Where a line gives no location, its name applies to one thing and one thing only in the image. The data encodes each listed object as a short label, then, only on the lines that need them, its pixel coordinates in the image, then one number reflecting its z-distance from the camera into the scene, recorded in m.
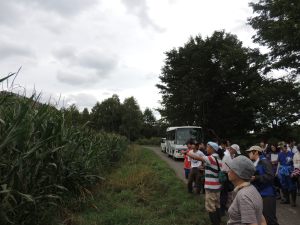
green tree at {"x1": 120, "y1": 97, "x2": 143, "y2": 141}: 45.03
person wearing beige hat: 3.80
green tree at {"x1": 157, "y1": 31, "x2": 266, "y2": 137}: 22.27
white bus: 16.73
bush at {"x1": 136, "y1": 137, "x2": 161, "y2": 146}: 43.78
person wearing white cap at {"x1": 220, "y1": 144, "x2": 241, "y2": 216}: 5.06
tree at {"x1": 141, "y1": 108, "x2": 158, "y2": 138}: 53.09
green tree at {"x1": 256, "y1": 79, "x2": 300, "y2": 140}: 15.66
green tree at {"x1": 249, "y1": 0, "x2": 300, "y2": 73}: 13.39
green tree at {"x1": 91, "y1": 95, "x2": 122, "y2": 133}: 43.55
